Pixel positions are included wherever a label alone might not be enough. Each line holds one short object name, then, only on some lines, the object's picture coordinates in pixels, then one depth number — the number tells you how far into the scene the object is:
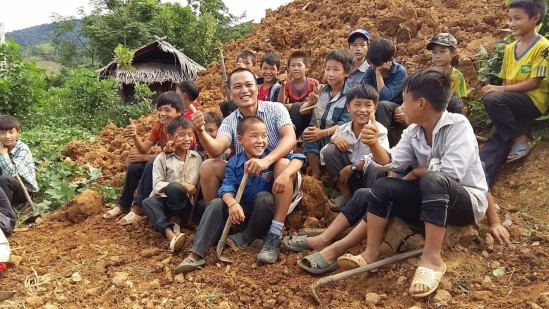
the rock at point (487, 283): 2.82
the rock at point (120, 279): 3.37
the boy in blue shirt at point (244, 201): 3.46
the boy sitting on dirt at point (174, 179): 3.92
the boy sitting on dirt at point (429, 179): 2.78
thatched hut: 14.73
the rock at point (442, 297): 2.73
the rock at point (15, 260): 3.88
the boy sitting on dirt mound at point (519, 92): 3.95
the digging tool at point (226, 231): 3.50
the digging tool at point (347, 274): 2.96
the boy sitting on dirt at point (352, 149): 3.72
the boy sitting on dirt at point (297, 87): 4.80
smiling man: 3.47
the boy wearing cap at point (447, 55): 4.25
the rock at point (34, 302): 3.20
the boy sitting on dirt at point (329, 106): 4.38
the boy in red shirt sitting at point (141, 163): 4.27
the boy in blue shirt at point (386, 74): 4.35
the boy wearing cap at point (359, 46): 4.96
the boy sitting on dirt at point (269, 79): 5.28
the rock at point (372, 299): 2.85
